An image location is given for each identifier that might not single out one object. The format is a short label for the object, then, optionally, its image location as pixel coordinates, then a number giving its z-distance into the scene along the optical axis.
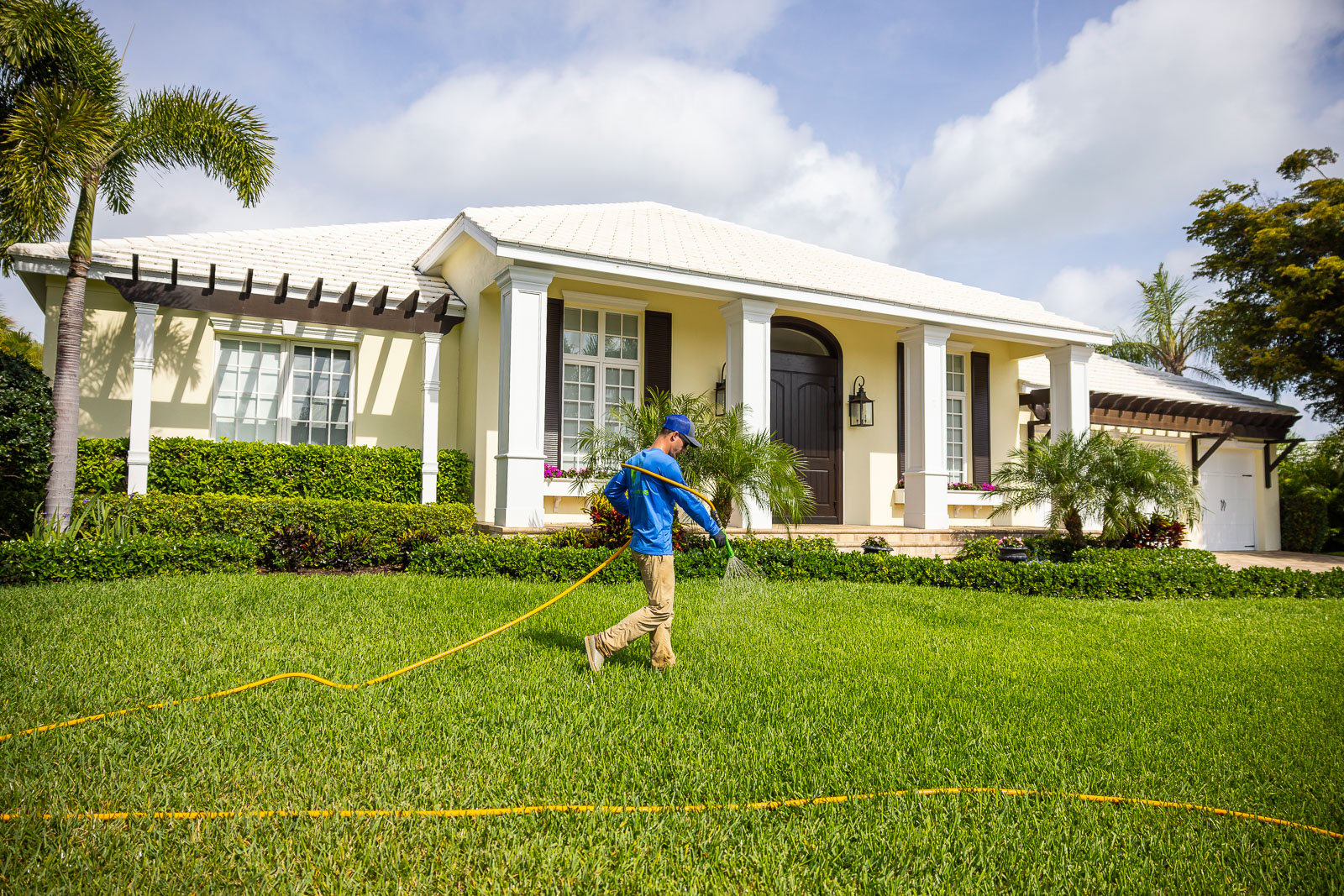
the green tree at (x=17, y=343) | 19.83
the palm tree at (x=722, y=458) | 9.56
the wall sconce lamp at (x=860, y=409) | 14.24
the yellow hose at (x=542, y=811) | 2.76
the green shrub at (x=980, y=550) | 11.34
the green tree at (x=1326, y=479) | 19.89
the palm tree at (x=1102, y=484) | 10.88
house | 10.54
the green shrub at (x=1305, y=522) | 19.56
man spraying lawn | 4.84
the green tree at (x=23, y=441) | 8.39
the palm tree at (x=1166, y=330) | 27.03
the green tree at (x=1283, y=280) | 17.62
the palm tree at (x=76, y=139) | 8.35
